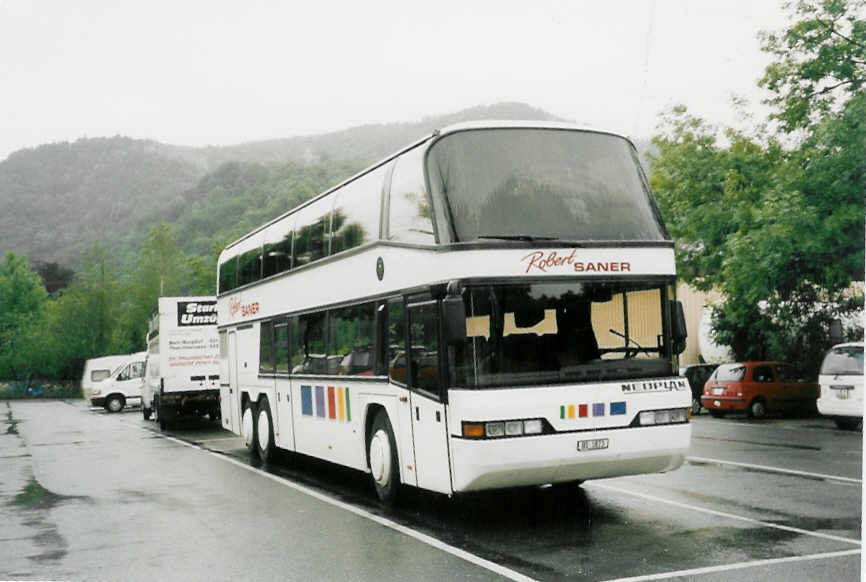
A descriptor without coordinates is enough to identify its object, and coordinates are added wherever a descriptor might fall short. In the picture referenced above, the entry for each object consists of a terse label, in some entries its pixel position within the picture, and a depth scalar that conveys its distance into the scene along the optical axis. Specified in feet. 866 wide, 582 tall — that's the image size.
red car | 86.43
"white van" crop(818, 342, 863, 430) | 65.10
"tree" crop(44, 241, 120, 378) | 235.61
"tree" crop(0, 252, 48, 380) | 237.04
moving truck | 89.30
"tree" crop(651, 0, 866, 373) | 67.05
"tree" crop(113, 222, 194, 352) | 250.37
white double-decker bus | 28.53
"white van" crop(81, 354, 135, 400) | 156.00
